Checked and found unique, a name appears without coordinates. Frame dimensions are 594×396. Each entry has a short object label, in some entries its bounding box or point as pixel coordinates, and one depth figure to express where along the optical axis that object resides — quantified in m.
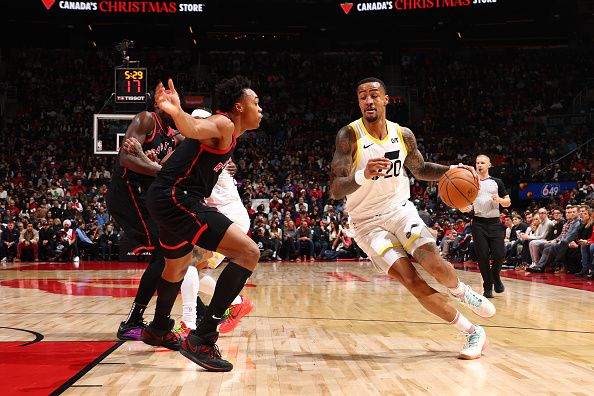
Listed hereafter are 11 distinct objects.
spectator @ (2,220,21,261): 16.89
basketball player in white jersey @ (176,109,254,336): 4.92
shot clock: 14.84
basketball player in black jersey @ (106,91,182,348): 4.84
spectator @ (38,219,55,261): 17.16
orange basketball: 4.66
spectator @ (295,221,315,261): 17.88
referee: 7.88
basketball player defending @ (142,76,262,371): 3.83
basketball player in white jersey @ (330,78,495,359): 4.33
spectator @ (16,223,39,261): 16.84
